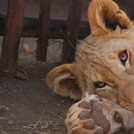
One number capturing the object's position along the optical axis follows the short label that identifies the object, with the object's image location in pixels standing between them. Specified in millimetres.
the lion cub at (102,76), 4937
